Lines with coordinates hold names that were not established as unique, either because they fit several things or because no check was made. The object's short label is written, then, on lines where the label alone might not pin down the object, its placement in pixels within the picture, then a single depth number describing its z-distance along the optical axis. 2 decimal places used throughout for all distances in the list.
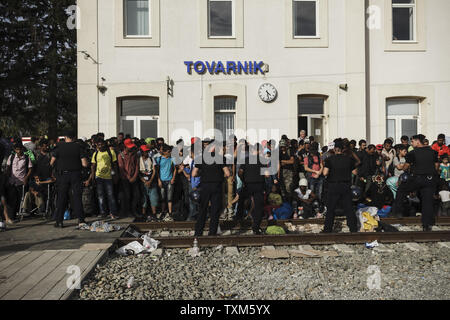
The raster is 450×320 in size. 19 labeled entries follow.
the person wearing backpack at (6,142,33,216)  10.55
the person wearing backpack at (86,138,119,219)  10.53
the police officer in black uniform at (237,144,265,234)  8.80
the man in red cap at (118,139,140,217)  10.80
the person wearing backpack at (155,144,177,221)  10.83
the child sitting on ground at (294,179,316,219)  10.80
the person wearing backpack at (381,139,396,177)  11.85
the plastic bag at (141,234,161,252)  7.60
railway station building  14.47
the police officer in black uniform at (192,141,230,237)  8.30
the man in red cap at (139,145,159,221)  10.83
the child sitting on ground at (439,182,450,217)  10.95
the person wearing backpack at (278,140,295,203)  11.24
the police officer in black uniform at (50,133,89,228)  9.45
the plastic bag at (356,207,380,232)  9.18
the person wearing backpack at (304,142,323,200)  11.25
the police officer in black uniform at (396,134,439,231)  8.91
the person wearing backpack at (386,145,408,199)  11.16
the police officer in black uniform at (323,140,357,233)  8.67
